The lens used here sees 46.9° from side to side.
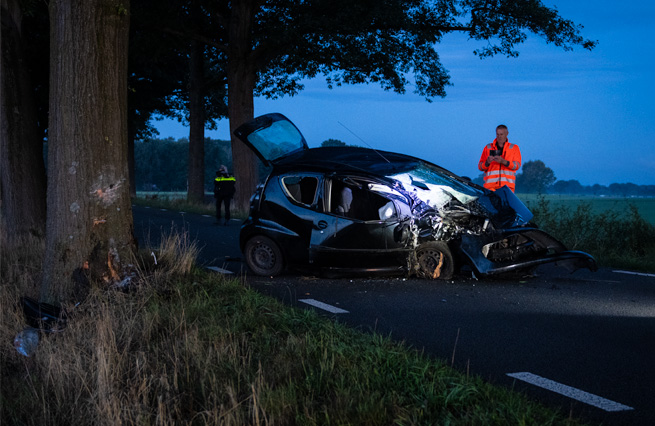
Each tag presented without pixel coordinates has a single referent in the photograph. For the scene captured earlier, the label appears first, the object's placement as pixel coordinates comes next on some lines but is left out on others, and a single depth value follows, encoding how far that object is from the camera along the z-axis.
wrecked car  9.90
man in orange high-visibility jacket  13.27
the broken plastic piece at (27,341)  6.46
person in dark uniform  21.28
